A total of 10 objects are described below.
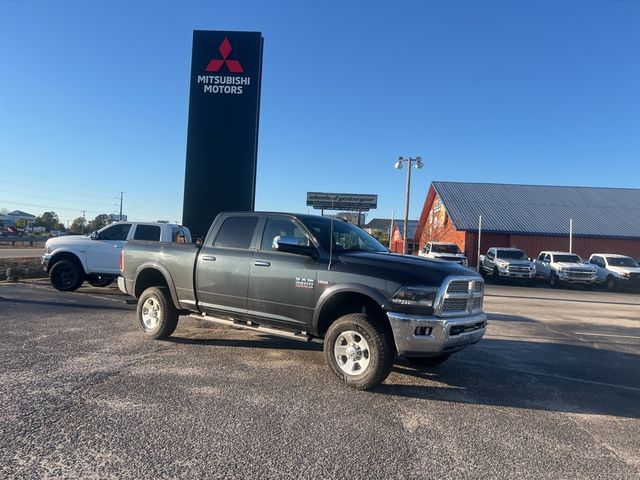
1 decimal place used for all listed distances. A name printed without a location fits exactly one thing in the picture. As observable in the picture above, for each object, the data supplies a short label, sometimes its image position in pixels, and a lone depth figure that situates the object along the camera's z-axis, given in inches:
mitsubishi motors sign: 591.8
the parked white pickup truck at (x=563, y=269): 906.1
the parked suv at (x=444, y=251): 962.1
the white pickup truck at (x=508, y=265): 935.7
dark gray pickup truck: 195.6
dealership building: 1349.7
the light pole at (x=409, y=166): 1220.2
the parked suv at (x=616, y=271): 890.7
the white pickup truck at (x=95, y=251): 483.5
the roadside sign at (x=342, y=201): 1941.4
